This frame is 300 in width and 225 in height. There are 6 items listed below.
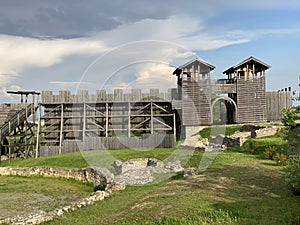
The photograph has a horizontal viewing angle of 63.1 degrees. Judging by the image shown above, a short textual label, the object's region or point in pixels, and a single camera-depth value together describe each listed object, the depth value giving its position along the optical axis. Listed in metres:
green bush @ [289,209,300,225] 7.53
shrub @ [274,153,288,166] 15.67
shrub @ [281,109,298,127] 12.31
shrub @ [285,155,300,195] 10.29
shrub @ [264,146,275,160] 17.59
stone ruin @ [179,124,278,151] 22.63
